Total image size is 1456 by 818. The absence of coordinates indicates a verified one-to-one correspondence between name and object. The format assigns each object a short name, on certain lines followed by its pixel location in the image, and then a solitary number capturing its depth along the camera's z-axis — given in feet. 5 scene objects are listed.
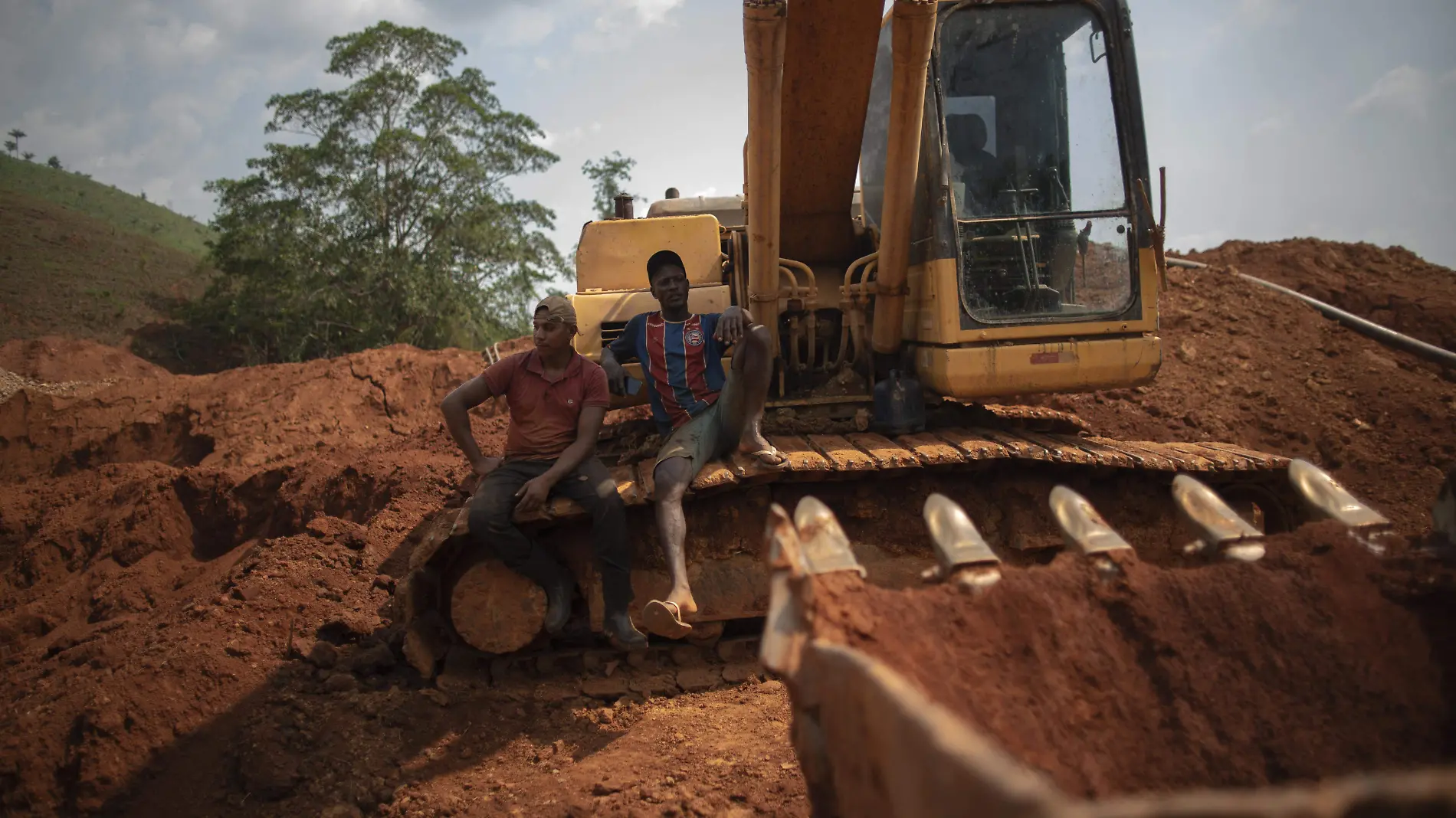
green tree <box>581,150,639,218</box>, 65.67
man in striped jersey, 13.79
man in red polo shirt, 14.05
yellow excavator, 14.76
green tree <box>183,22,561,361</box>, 52.44
